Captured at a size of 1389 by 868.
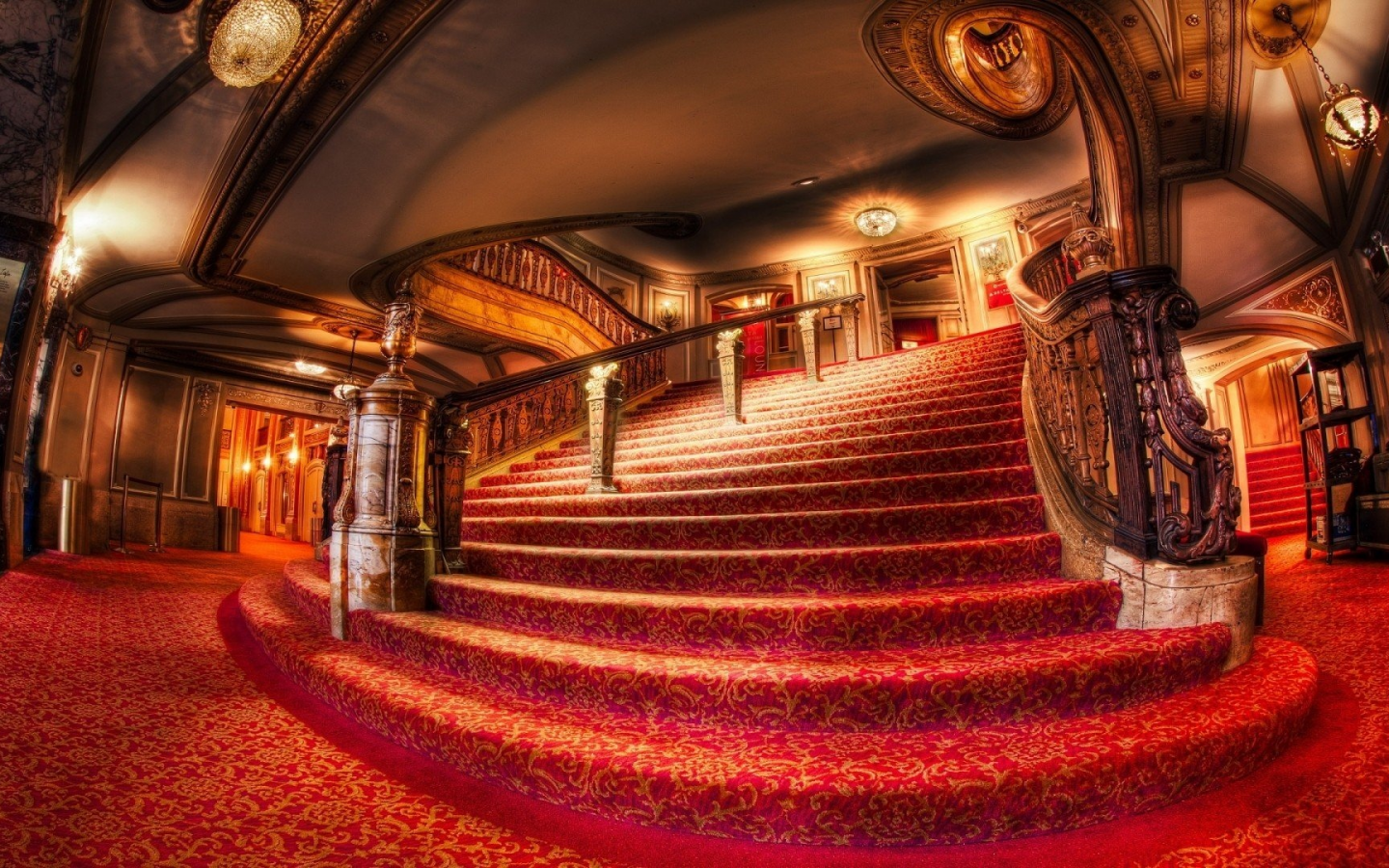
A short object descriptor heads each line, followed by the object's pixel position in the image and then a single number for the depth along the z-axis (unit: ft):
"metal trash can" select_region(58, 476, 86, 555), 21.30
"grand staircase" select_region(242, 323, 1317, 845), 4.32
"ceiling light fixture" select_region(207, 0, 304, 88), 11.03
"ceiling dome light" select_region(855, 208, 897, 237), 33.96
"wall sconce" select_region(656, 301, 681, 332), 39.49
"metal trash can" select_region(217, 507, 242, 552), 30.22
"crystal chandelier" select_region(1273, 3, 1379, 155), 12.49
